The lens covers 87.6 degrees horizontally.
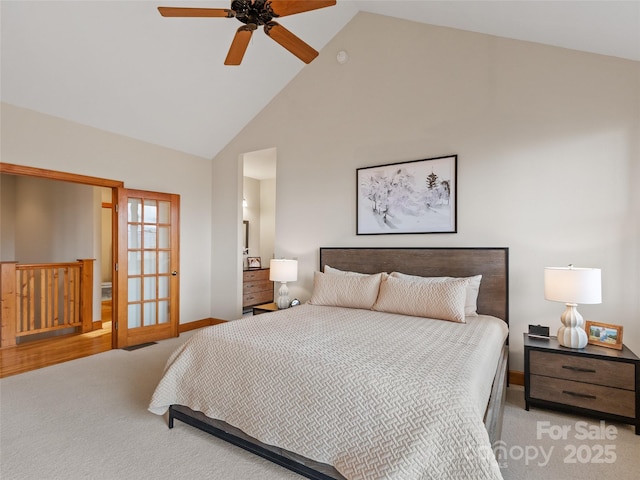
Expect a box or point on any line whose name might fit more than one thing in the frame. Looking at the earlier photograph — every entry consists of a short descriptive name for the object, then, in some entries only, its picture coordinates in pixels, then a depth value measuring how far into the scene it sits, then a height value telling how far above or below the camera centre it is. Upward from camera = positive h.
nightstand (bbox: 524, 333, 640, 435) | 2.28 -1.00
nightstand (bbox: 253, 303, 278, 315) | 4.04 -0.83
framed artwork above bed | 3.41 +0.48
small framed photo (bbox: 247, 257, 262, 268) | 6.54 -0.41
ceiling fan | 2.17 +1.54
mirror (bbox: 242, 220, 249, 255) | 7.14 +0.15
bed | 1.37 -0.75
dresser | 6.03 -0.87
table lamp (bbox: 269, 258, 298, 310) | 4.05 -0.39
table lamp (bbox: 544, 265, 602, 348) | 2.41 -0.38
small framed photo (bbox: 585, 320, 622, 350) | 2.48 -0.71
